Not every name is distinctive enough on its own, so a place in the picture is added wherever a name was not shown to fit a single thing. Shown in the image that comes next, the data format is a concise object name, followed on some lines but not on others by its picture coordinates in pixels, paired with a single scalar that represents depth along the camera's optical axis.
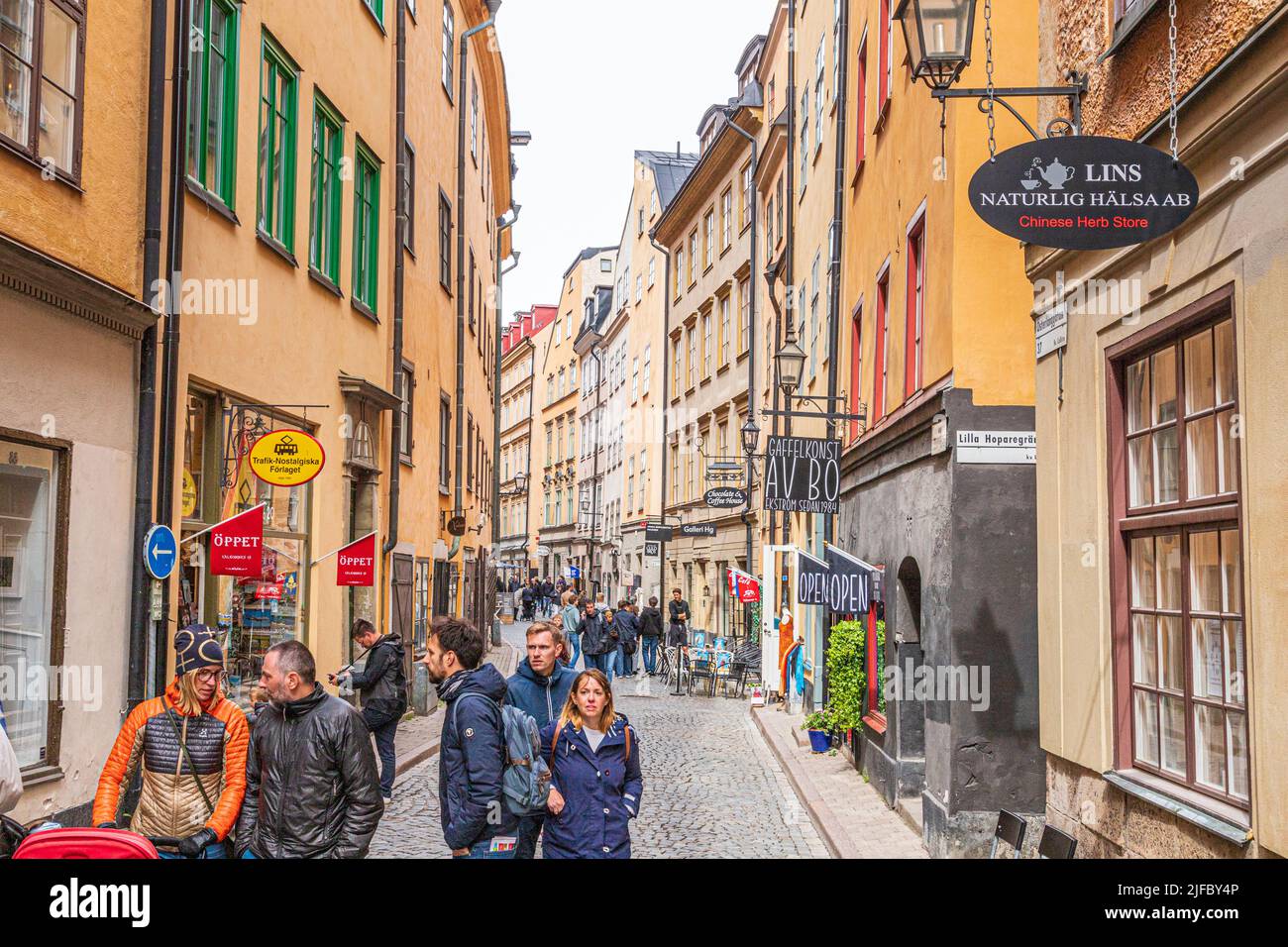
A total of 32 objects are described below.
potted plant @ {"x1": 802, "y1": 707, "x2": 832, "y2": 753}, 15.77
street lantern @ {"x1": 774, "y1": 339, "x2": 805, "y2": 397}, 17.06
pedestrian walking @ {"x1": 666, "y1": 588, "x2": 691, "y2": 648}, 28.56
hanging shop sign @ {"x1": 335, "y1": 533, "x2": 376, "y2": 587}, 15.08
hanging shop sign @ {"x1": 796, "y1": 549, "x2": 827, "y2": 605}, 13.37
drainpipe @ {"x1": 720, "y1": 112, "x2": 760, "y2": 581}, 31.12
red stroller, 4.14
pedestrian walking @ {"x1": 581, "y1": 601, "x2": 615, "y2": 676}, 24.11
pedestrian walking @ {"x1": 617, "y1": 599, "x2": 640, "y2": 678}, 26.09
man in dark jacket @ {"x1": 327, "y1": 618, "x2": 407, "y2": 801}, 11.62
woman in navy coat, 6.23
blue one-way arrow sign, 9.91
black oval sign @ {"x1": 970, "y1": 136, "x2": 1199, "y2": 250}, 5.92
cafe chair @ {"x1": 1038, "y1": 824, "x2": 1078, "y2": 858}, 6.59
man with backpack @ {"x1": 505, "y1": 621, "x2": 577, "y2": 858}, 7.16
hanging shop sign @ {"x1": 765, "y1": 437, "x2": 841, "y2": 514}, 15.85
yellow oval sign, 11.91
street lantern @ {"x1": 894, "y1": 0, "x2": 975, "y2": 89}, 7.32
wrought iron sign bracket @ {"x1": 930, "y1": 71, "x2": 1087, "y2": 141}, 7.62
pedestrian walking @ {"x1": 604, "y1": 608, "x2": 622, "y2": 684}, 25.02
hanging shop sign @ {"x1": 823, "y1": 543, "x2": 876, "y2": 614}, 12.88
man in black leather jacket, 5.49
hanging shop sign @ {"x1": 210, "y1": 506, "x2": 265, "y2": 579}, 10.85
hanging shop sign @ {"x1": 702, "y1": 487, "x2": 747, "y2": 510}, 25.73
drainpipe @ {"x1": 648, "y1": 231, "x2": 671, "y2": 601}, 42.56
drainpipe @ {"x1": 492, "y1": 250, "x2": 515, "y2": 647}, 36.09
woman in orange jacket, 5.87
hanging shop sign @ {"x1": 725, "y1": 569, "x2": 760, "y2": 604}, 24.04
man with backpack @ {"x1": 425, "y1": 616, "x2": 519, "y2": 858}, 6.05
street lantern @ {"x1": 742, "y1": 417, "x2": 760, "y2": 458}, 25.06
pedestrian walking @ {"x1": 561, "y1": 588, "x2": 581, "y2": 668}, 24.00
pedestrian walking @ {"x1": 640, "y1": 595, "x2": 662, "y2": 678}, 26.91
